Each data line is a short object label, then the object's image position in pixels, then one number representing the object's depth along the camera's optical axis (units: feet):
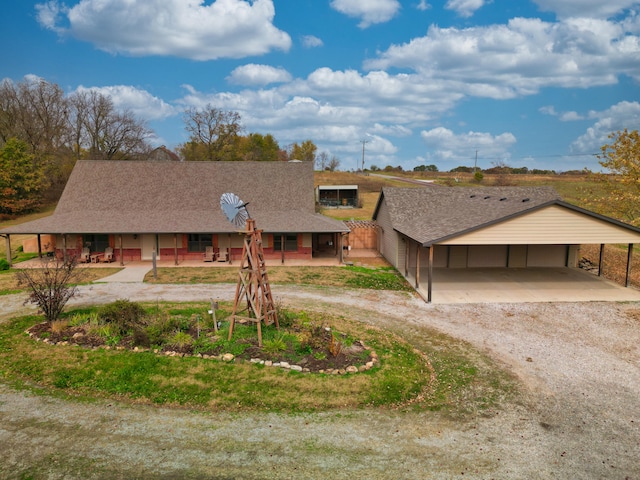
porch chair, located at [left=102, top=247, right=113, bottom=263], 83.24
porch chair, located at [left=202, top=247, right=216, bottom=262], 83.51
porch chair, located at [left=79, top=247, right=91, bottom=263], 82.02
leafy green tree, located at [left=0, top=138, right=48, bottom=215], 129.49
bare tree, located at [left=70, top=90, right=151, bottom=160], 181.88
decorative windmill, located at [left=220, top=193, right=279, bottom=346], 41.04
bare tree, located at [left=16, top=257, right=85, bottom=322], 45.50
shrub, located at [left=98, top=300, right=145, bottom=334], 43.78
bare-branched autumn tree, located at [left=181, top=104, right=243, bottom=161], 190.19
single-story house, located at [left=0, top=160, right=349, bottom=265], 81.71
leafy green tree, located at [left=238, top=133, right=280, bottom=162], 232.94
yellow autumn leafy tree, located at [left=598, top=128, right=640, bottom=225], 80.79
